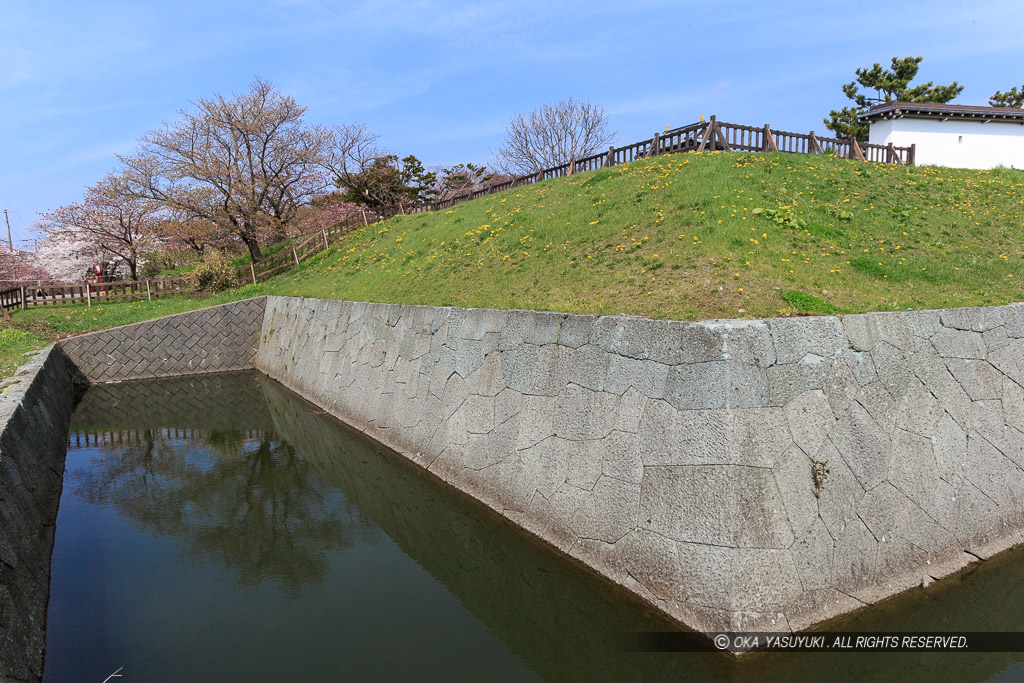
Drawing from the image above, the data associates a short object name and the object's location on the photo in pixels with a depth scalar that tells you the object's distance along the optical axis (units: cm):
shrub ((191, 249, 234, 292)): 2411
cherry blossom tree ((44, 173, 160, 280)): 3055
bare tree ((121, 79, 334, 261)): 2562
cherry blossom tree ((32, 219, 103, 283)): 3573
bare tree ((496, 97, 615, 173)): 4622
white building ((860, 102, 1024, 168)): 2517
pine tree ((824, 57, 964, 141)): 3359
